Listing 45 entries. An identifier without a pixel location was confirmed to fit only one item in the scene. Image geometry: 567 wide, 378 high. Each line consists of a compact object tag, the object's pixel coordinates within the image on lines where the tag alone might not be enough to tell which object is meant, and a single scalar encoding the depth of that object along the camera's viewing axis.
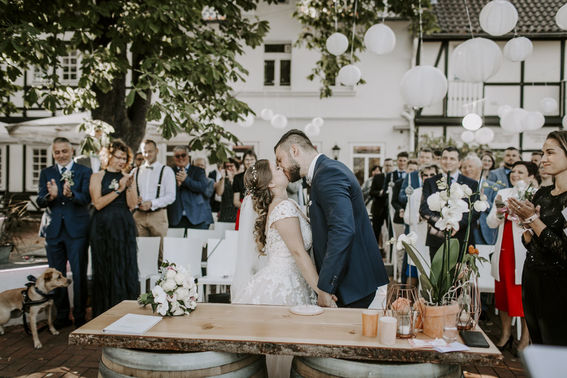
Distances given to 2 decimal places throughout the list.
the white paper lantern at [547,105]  10.82
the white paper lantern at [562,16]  4.55
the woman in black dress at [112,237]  4.65
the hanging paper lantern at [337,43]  6.80
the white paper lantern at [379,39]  6.02
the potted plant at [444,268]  1.98
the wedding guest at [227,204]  7.24
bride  2.84
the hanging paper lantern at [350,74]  7.13
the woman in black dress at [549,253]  2.75
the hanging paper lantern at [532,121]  8.31
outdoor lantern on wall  14.79
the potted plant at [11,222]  7.08
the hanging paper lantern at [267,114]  13.08
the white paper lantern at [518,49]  6.00
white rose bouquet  2.25
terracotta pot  1.97
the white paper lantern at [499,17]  4.96
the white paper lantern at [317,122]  13.40
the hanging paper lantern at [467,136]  11.77
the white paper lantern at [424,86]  4.86
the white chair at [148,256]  5.37
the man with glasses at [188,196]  6.56
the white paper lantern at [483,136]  10.50
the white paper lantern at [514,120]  8.51
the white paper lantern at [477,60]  4.69
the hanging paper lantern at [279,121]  12.70
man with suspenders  6.14
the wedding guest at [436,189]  4.98
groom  2.45
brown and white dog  4.37
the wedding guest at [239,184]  7.06
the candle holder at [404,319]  1.96
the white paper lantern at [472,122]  9.41
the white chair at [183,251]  5.20
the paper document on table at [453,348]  1.82
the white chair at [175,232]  6.21
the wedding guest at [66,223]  4.85
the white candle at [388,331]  1.87
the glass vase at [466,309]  2.08
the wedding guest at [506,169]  7.04
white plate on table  2.31
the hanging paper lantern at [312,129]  13.27
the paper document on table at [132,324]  2.00
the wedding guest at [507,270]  4.12
